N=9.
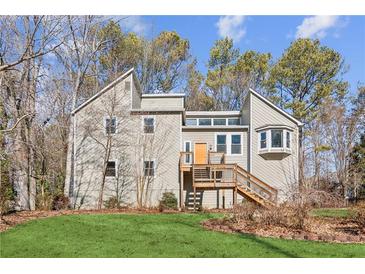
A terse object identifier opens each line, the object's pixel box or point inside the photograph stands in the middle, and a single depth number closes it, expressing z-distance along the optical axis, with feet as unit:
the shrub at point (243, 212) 33.76
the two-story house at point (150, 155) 63.67
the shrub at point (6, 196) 41.39
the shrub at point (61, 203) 59.41
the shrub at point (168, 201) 61.28
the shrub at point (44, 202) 55.88
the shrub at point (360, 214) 31.96
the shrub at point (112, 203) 61.00
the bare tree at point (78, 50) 64.59
